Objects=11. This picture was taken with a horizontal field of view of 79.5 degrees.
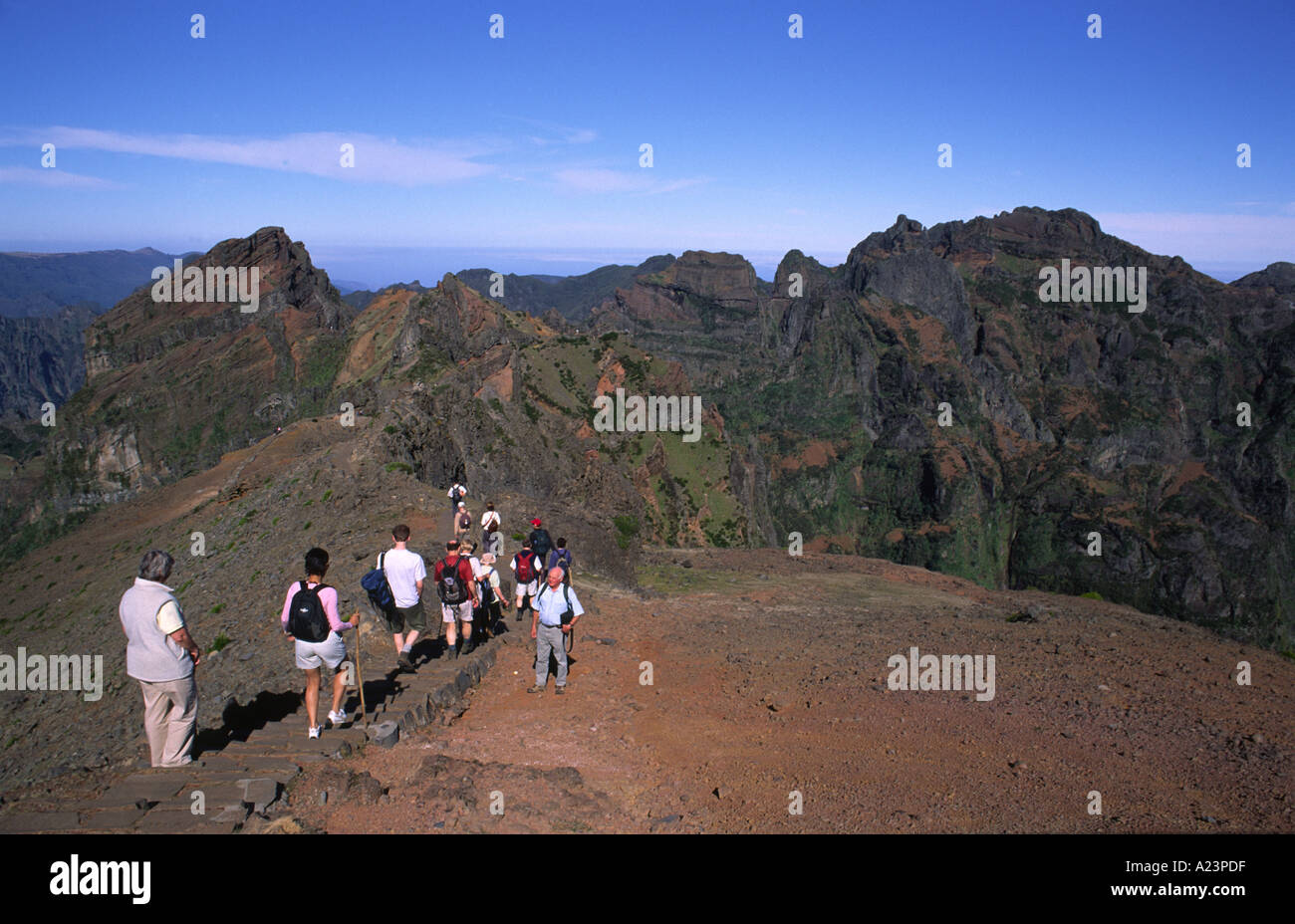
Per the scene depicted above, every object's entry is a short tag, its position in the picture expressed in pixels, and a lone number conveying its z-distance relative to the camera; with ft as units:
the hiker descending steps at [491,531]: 54.19
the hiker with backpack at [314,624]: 28.32
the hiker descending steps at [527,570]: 48.19
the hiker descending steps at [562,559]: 41.93
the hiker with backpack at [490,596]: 45.37
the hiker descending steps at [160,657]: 24.56
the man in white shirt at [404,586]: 37.55
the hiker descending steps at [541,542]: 47.03
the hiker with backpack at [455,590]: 39.81
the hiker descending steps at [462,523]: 54.85
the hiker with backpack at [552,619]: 36.09
